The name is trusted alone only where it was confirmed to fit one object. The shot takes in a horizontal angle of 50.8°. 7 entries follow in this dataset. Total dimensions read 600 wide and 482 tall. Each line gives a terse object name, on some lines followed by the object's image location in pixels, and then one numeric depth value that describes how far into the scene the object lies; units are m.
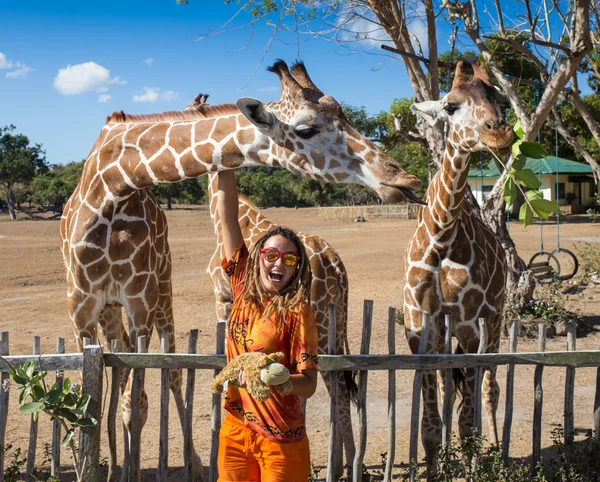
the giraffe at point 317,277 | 5.51
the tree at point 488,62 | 8.07
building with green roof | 33.56
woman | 2.91
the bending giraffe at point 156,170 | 3.69
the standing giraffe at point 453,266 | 4.48
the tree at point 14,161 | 41.16
